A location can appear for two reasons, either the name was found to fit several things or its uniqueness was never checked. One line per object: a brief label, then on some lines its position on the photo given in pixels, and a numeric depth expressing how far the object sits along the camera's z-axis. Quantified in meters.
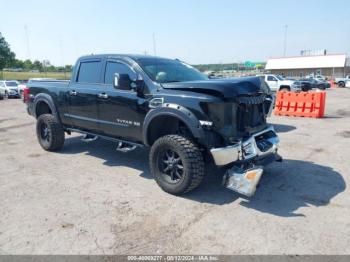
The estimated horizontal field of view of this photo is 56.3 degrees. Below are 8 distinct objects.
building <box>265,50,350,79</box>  65.25
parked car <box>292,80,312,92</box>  26.12
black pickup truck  4.21
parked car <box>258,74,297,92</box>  26.28
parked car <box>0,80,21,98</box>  25.41
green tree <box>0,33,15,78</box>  54.56
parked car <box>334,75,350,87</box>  39.66
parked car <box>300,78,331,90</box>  34.25
